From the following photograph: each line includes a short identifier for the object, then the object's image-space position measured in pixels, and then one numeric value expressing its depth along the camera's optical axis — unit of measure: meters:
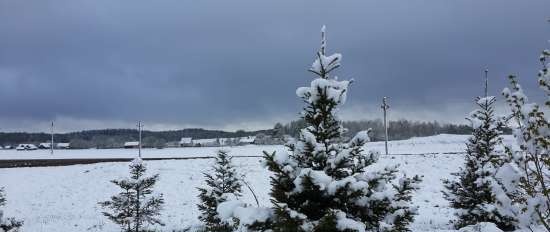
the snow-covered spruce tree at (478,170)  13.86
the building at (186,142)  118.01
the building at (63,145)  124.41
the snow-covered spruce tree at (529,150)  4.50
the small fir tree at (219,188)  14.72
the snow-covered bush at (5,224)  8.54
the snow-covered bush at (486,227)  5.79
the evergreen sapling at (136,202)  16.44
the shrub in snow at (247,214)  5.57
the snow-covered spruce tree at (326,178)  5.62
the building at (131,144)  115.62
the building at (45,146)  118.41
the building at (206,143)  113.93
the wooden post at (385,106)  48.04
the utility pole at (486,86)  15.40
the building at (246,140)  112.07
